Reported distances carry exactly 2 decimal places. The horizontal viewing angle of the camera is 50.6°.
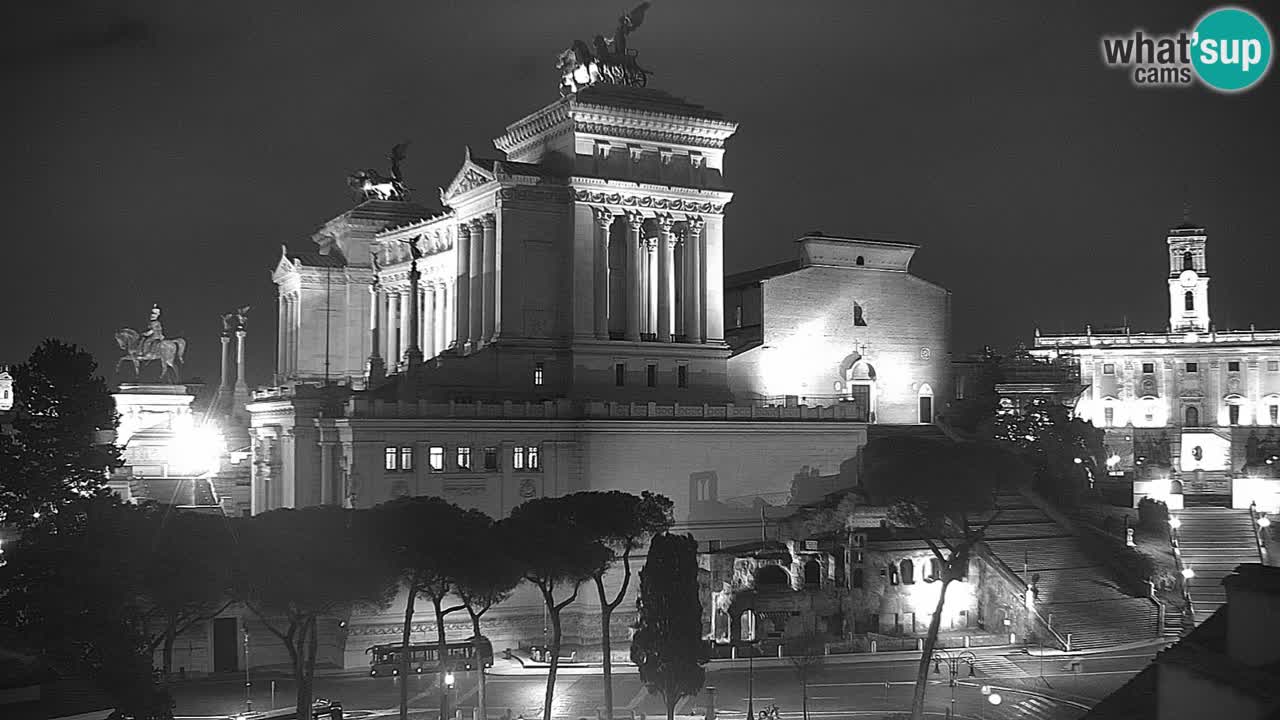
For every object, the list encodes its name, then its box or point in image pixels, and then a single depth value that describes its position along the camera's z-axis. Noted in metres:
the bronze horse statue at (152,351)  91.48
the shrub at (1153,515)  83.69
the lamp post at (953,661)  60.08
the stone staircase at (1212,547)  76.25
